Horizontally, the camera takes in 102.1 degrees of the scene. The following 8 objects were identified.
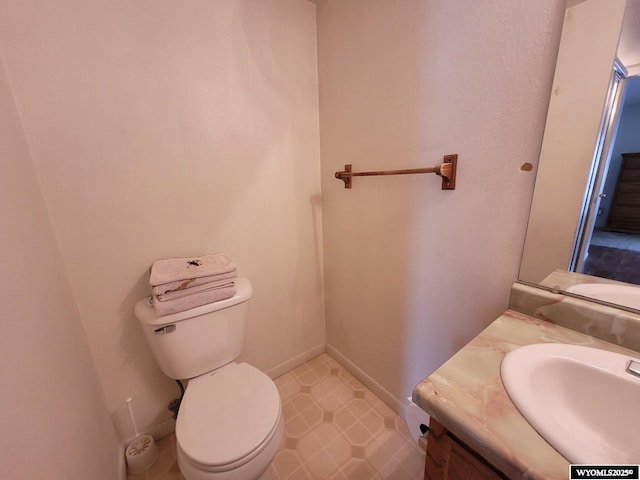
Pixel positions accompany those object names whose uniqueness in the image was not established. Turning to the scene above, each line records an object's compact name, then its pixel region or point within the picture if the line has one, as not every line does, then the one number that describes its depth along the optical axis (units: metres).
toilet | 0.83
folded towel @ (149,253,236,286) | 1.03
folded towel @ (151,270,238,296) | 1.01
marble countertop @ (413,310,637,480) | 0.43
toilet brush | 1.17
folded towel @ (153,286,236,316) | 1.01
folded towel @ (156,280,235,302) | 1.02
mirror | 0.66
